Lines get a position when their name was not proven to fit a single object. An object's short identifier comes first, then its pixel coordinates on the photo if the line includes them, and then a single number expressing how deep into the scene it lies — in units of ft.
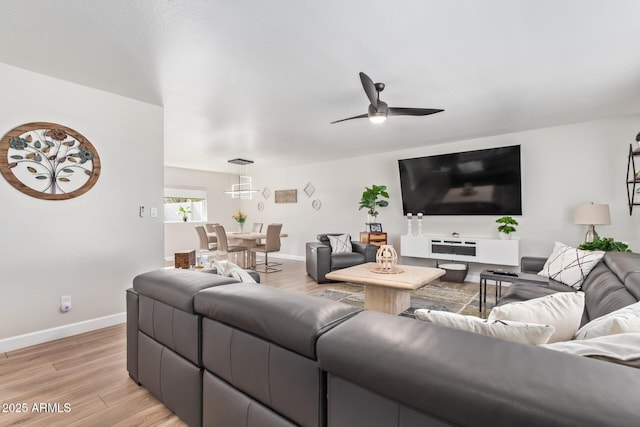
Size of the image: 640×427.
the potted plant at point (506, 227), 14.93
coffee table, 9.94
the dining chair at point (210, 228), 22.12
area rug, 11.99
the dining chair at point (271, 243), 19.98
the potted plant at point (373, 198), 19.06
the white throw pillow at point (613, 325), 3.15
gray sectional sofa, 2.12
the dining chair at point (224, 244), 19.87
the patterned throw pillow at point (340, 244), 17.43
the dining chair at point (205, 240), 21.32
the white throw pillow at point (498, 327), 3.06
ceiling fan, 8.28
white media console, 14.88
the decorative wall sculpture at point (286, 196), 25.74
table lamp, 12.28
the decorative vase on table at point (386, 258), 11.21
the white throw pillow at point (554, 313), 3.76
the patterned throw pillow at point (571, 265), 8.96
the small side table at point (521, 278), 9.41
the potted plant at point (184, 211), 26.04
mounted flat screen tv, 15.31
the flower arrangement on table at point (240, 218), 23.31
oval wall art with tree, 8.57
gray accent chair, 16.29
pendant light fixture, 26.91
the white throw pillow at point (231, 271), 7.05
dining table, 20.35
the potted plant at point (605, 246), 10.61
